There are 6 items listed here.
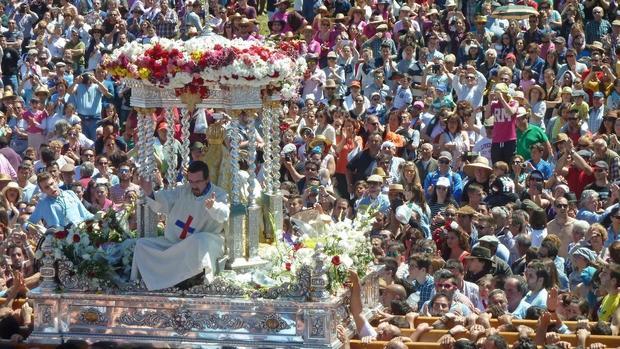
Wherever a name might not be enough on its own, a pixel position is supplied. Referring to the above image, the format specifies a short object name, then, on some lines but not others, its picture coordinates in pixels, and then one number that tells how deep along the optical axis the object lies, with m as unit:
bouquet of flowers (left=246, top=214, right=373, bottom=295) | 20.75
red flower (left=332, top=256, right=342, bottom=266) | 20.75
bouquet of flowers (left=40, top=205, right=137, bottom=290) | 21.14
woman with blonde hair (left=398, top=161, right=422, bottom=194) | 27.12
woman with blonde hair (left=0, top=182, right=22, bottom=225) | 26.75
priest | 20.80
